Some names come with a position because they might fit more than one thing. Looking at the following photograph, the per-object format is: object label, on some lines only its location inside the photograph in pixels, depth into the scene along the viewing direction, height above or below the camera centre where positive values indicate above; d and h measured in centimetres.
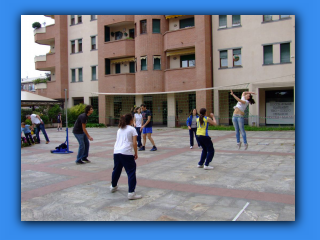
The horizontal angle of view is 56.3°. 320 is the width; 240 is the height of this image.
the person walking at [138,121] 1184 -34
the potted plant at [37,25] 3456 +1027
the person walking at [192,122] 1211 -40
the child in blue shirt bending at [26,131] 1398 -83
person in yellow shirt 768 -57
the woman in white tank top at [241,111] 894 +2
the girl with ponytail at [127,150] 530 -66
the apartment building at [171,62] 2284 +451
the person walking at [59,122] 2438 -73
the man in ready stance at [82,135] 872 -66
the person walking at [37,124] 1522 -54
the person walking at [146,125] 1174 -50
